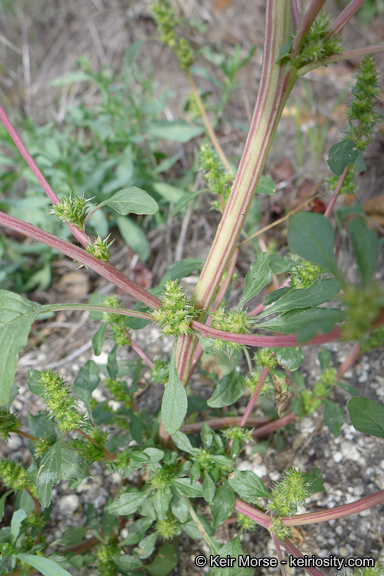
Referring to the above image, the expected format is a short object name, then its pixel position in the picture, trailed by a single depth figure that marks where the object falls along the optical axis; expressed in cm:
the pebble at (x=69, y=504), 35
